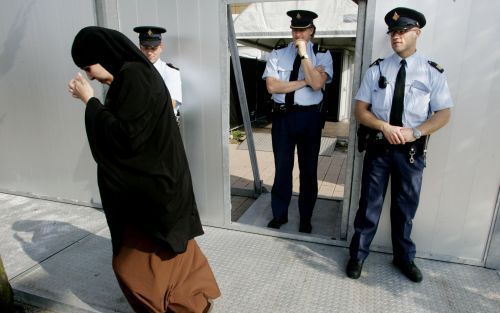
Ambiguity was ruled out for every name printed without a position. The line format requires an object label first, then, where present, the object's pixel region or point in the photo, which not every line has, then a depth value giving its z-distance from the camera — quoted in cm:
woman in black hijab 172
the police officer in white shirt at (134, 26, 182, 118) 322
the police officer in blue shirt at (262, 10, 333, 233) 323
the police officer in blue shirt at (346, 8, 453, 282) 246
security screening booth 265
